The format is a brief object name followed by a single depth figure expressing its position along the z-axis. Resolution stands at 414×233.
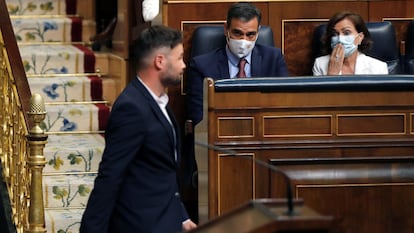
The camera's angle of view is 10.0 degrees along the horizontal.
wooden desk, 10.58
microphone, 5.99
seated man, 12.28
